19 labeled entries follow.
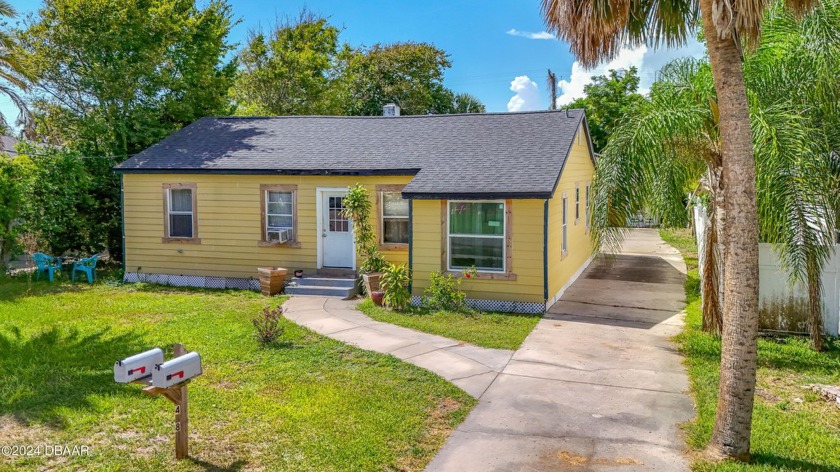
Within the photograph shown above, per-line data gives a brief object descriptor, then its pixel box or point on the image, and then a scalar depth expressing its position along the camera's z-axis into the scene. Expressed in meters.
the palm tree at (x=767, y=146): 7.47
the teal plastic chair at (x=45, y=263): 14.91
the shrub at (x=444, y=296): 11.33
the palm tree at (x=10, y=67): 11.69
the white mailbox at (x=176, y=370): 4.74
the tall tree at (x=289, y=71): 31.14
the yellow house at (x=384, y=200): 11.45
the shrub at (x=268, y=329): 8.77
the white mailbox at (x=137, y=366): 4.54
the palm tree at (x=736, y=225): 4.96
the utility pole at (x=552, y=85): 30.58
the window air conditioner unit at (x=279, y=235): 13.78
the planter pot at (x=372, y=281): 12.24
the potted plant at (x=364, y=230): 12.53
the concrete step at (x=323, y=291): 12.83
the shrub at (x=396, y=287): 11.28
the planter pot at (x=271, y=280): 13.12
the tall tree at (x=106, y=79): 17.33
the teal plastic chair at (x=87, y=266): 14.76
